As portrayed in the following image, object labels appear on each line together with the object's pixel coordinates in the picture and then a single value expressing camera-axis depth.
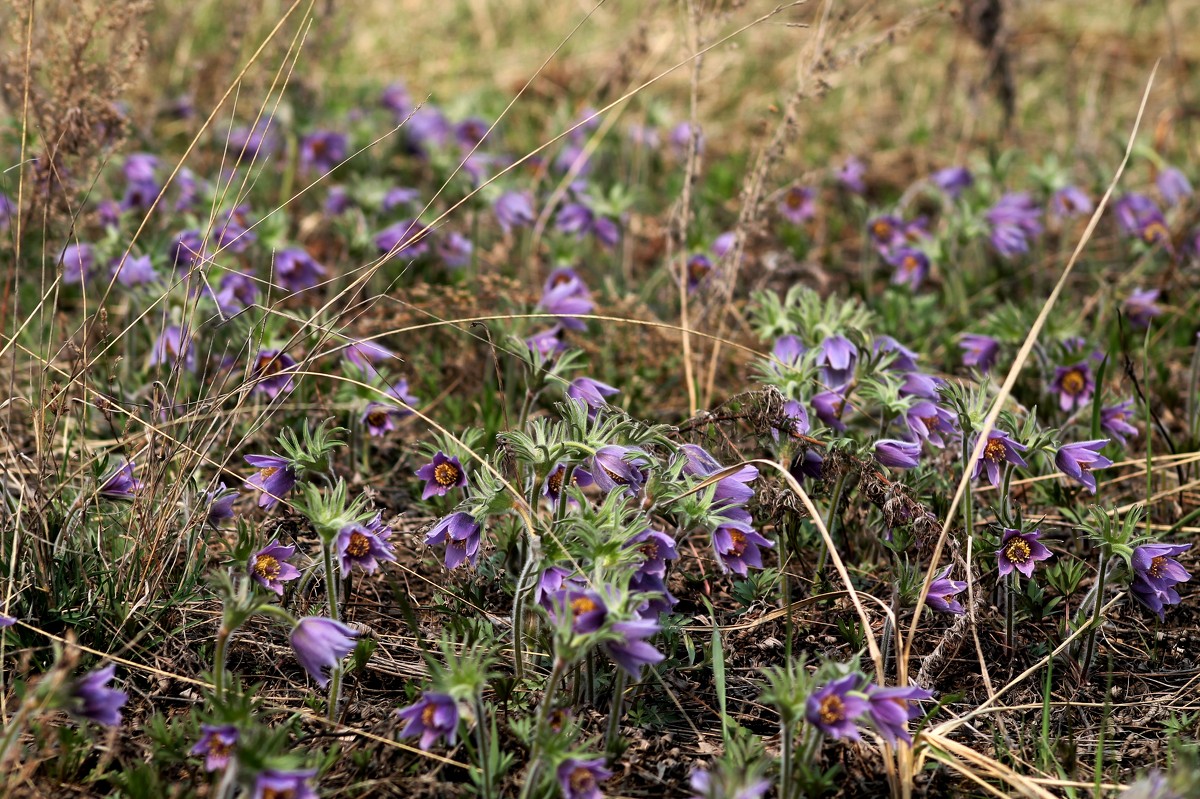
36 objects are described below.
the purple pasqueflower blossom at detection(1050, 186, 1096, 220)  4.07
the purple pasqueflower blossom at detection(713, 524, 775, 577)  2.26
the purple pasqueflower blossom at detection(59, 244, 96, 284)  3.31
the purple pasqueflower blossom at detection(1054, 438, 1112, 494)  2.40
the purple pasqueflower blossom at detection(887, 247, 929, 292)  3.86
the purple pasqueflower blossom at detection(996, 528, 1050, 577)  2.35
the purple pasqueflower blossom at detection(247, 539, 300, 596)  2.25
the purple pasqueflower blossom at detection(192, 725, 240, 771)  1.81
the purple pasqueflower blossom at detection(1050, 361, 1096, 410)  3.10
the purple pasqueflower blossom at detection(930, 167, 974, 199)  4.33
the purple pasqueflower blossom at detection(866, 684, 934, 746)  1.89
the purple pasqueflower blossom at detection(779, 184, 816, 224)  4.33
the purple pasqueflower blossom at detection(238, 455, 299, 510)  2.33
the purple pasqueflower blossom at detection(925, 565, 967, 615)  2.28
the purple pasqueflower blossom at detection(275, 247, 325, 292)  3.54
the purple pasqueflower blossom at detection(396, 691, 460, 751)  1.87
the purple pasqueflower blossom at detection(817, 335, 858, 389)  2.68
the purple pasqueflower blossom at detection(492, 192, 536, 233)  3.90
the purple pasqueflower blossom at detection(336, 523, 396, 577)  2.16
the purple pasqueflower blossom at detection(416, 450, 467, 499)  2.43
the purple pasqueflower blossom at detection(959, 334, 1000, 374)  3.27
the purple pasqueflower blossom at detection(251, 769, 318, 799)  1.73
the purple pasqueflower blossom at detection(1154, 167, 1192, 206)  4.20
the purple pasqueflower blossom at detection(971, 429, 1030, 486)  2.38
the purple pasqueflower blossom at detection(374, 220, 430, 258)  3.63
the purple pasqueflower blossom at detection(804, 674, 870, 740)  1.83
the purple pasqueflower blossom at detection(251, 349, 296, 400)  2.83
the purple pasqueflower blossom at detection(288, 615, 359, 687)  1.97
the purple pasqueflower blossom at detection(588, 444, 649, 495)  2.14
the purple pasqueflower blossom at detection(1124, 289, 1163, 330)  3.57
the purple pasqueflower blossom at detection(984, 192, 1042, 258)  3.84
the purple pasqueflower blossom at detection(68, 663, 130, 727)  1.80
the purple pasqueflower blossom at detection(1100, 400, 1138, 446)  2.94
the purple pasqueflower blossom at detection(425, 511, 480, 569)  2.25
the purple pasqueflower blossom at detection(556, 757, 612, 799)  1.87
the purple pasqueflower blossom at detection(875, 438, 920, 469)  2.43
